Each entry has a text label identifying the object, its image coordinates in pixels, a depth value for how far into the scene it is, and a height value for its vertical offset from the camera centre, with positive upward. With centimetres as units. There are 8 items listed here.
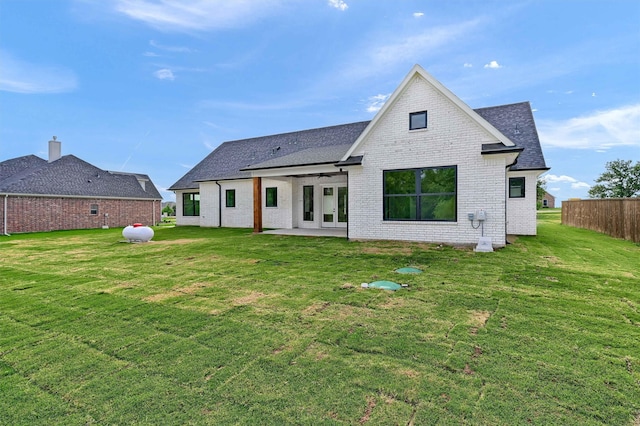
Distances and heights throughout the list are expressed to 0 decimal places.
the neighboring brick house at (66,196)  1947 +102
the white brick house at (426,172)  980 +145
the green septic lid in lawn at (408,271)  654 -136
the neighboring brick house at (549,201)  6457 +150
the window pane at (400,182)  1084 +98
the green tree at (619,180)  3316 +314
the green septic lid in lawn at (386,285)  536 -138
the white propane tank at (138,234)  1214 -96
